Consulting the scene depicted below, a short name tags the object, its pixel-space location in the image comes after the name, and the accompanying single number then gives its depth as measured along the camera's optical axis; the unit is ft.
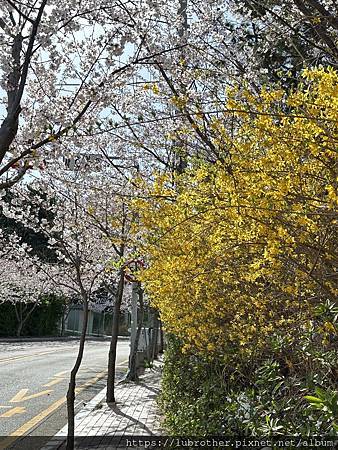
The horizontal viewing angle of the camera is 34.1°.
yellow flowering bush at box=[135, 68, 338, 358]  9.32
